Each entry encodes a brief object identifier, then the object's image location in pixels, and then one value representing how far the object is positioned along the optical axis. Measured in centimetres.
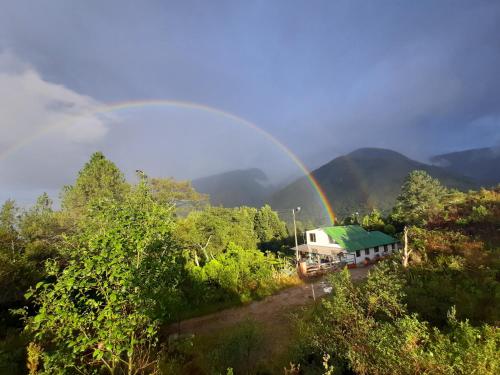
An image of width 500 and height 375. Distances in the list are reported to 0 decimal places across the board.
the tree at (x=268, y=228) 5994
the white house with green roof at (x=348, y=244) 3219
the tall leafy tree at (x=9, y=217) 2612
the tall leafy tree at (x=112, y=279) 462
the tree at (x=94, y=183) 3300
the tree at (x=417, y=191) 5869
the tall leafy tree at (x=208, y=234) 2436
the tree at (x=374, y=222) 4249
